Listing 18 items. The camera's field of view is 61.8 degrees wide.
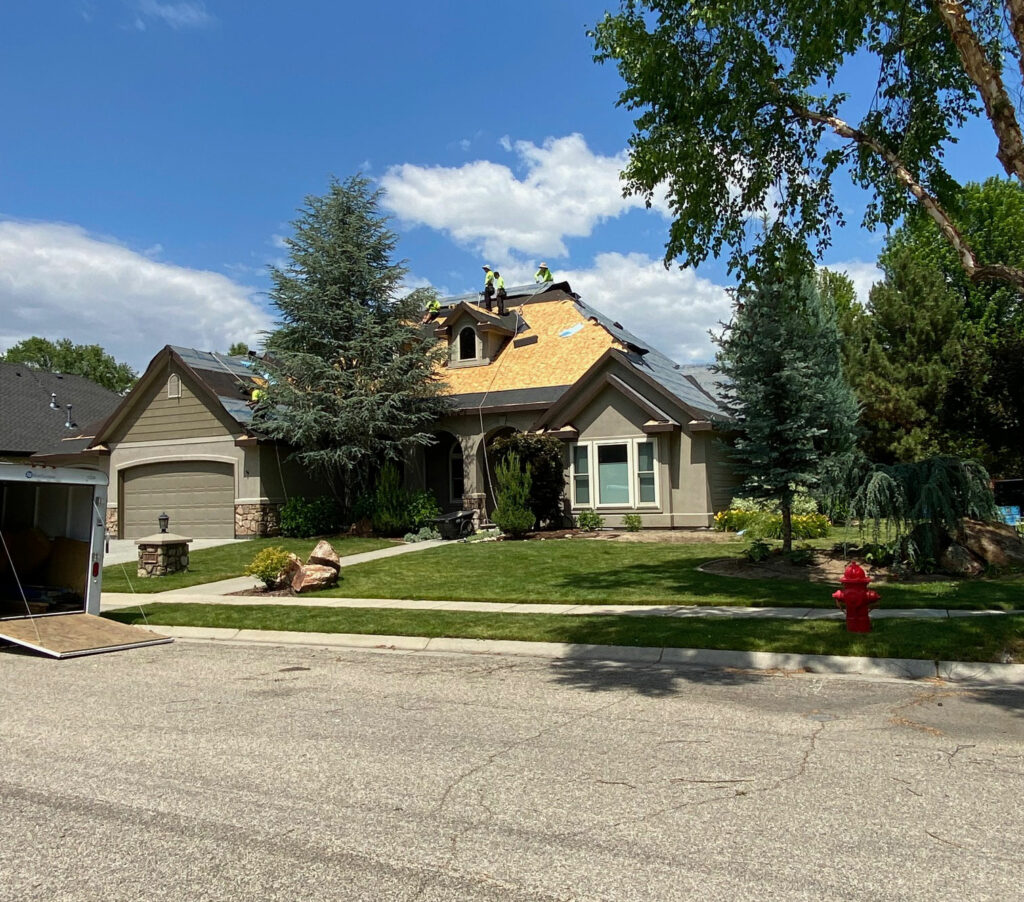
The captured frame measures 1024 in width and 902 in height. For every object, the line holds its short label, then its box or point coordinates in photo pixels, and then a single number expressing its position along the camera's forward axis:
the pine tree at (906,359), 26.30
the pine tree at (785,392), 15.00
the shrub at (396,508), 23.23
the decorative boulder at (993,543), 13.34
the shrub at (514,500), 21.19
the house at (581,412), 22.31
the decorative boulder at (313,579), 14.96
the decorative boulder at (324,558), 15.47
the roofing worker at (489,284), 29.89
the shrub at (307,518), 24.03
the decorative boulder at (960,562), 13.22
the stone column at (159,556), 17.52
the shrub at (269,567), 15.02
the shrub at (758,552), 15.37
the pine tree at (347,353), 23.80
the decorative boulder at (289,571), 15.31
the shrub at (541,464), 22.11
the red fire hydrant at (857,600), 9.28
